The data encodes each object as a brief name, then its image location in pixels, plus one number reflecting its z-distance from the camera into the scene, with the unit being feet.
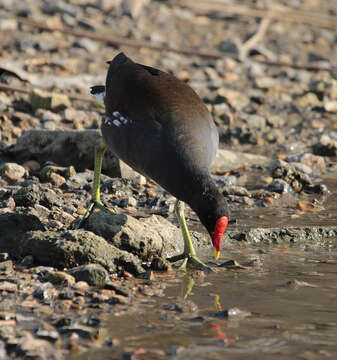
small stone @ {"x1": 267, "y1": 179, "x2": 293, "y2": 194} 50.67
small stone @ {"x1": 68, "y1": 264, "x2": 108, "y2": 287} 30.66
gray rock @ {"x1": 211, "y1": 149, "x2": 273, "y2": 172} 55.98
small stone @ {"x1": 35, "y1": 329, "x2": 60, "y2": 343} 24.59
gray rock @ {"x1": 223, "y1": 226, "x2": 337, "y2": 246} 39.52
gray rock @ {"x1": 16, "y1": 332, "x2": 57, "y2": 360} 23.20
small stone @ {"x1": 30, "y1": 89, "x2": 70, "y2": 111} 62.59
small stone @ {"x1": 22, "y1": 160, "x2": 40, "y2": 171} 50.29
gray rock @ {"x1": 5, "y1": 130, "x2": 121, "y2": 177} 50.83
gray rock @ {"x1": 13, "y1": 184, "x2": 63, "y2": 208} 40.09
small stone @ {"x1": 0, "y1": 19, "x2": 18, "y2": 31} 84.94
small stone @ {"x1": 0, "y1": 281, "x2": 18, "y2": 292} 29.53
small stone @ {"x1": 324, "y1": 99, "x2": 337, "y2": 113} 76.35
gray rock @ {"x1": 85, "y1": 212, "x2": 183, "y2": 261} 34.76
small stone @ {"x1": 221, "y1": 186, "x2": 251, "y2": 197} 48.78
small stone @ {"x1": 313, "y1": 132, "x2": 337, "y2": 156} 63.00
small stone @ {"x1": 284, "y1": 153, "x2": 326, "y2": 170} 59.11
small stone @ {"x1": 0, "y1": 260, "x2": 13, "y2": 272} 31.62
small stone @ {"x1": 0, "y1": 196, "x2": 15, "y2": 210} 39.55
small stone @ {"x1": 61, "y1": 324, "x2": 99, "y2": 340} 25.13
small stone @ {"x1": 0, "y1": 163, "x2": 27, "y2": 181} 47.24
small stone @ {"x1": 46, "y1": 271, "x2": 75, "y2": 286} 30.22
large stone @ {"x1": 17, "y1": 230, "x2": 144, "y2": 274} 32.24
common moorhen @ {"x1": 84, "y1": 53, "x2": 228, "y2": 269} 33.04
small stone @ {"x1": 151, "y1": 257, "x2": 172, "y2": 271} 34.60
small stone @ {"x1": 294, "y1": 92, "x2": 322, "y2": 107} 77.36
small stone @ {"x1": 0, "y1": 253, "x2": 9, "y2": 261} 32.65
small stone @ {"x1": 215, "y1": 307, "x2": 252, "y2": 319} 28.04
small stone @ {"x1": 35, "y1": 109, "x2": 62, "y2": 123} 60.18
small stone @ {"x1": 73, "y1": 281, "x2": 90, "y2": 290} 30.14
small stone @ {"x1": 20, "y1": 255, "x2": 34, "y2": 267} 32.48
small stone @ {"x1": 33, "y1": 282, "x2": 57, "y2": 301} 28.86
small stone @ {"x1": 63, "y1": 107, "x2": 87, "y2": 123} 61.05
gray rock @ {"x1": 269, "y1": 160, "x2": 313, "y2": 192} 51.96
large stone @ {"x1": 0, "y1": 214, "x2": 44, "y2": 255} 34.04
